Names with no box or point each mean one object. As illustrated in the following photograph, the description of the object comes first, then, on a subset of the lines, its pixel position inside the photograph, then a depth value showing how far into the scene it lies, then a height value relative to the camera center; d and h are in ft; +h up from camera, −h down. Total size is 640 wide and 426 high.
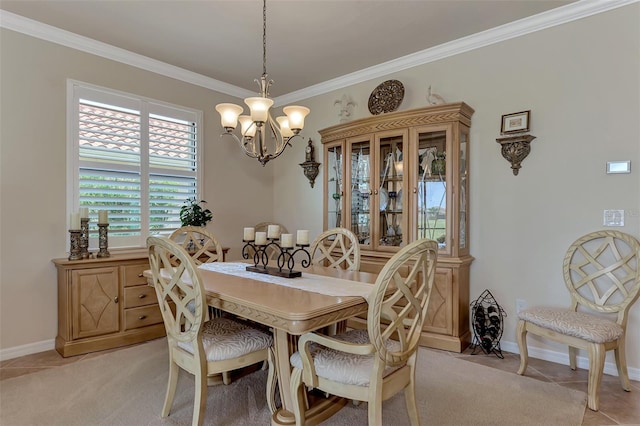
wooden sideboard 9.34 -2.63
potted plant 11.64 -0.11
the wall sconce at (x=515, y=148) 9.36 +1.82
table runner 6.02 -1.34
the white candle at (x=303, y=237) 7.29 -0.50
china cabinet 9.84 +0.62
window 10.46 +1.71
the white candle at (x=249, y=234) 7.66 -0.47
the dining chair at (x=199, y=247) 9.51 -0.97
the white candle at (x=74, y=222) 9.68 -0.28
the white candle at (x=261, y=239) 7.55 -0.56
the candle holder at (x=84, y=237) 9.88 -0.72
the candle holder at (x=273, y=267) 7.28 -1.23
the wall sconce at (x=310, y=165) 14.07 +1.96
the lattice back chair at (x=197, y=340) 5.64 -2.27
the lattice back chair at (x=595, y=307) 7.00 -2.10
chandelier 7.24 +2.09
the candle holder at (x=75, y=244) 9.64 -0.90
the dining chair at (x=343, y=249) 8.82 -0.93
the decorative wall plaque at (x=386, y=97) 11.66 +3.99
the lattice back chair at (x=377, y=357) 4.73 -2.23
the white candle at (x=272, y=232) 7.34 -0.40
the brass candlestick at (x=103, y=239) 10.09 -0.79
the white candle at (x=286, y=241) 7.22 -0.58
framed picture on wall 9.36 +2.53
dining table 4.87 -1.35
